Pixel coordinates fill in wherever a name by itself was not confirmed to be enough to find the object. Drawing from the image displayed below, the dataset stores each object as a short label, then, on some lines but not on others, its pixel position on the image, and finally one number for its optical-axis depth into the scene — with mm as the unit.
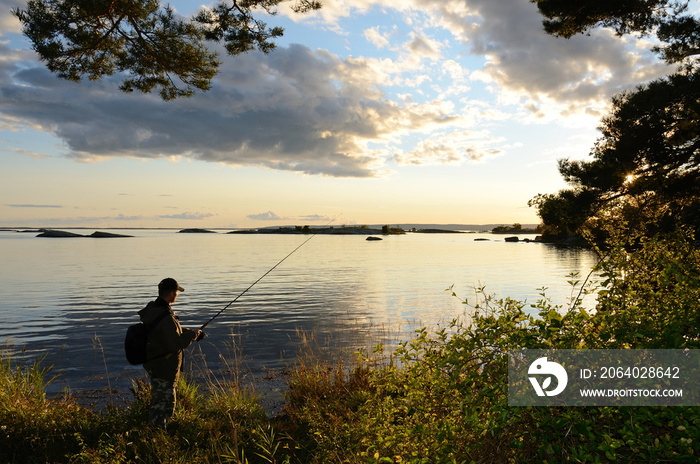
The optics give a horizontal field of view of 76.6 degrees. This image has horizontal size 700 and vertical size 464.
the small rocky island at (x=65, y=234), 158875
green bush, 3275
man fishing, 7340
